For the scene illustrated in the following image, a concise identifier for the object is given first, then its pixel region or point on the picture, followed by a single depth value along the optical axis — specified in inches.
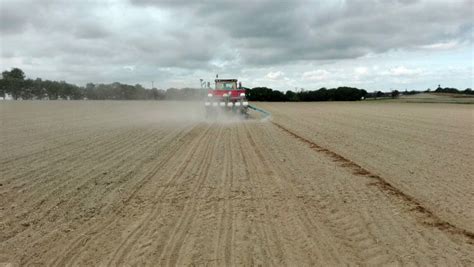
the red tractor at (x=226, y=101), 1061.1
